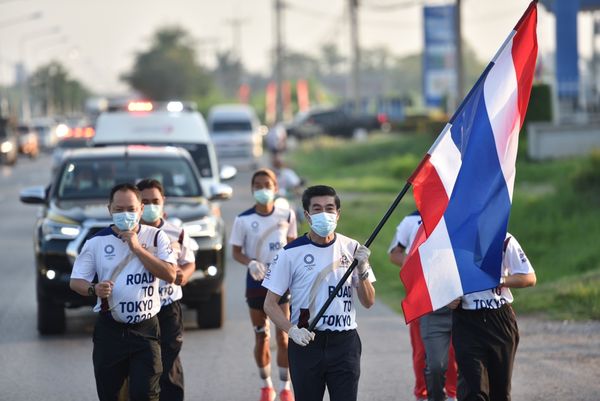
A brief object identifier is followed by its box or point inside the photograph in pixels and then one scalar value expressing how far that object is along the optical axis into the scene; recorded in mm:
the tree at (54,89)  156375
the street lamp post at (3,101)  69688
